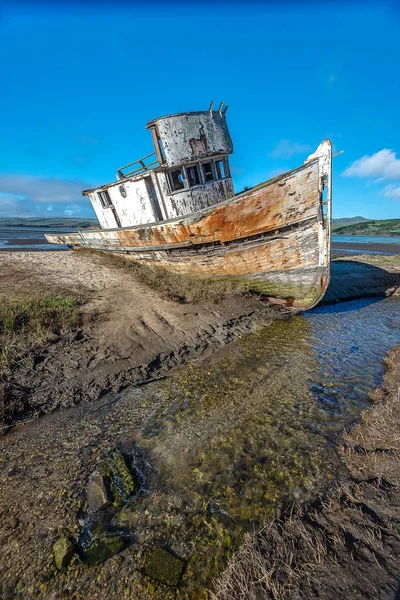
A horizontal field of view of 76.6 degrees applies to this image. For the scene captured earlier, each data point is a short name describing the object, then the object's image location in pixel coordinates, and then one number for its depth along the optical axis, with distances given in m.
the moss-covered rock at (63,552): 2.10
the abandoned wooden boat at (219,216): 6.89
